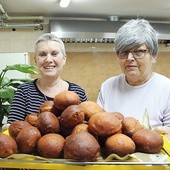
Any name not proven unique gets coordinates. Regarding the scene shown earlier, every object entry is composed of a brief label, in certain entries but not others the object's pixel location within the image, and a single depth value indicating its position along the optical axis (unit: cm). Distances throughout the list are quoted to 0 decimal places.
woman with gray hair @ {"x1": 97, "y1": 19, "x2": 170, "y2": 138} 108
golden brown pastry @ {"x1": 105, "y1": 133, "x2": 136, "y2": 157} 62
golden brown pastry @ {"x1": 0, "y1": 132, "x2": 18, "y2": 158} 62
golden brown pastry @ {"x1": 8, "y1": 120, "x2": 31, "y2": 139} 71
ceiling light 338
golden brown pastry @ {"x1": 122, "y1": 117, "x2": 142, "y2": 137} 68
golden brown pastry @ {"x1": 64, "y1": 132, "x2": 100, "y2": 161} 59
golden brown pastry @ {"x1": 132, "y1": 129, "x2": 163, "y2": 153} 64
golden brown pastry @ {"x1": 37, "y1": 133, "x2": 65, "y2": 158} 62
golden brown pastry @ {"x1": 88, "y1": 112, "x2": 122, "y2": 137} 65
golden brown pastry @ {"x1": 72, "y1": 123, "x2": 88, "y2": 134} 67
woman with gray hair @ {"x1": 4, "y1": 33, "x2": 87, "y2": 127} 128
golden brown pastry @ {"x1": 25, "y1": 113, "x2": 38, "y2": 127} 74
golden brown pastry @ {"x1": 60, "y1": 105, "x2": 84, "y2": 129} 68
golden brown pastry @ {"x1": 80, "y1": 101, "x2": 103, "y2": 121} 74
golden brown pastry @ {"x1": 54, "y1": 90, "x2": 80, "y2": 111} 73
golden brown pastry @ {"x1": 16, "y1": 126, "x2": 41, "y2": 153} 65
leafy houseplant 211
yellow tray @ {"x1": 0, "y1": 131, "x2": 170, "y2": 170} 58
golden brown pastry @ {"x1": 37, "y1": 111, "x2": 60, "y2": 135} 68
